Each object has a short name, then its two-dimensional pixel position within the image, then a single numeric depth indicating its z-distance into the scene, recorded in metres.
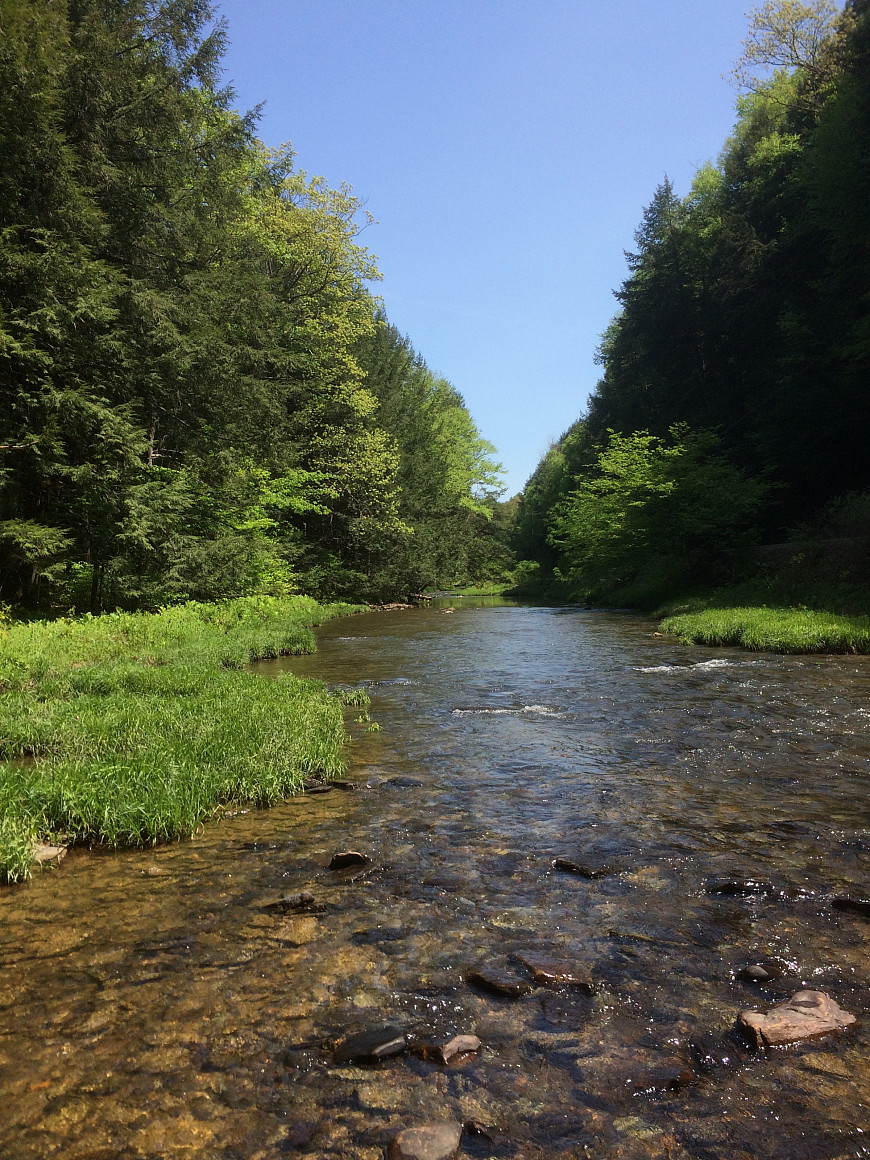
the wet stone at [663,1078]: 2.99
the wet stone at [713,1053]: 3.13
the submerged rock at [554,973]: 3.80
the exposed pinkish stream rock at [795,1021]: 3.25
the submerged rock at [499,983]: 3.74
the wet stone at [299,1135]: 2.72
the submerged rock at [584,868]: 5.23
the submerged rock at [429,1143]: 2.62
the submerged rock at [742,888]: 4.81
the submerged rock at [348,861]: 5.40
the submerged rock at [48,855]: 5.41
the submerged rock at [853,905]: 4.49
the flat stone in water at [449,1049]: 3.21
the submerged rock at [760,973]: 3.78
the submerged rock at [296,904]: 4.70
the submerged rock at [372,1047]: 3.22
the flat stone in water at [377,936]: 4.29
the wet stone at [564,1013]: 3.46
